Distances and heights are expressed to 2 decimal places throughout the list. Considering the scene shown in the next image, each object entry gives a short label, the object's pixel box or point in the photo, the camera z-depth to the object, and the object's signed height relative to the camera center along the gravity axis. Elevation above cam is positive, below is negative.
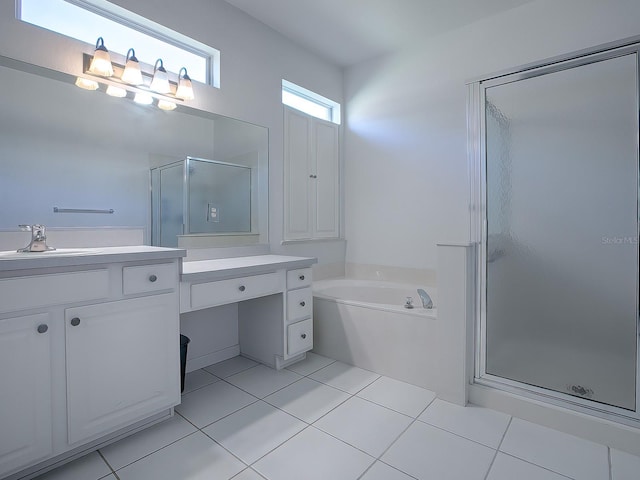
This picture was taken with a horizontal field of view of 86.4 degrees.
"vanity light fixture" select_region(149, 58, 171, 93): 2.00 +0.93
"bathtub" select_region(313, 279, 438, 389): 2.08 -0.67
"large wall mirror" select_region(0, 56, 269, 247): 1.62 +0.43
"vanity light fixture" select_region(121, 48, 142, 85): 1.86 +0.92
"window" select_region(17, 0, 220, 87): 1.71 +1.17
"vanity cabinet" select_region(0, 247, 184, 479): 1.23 -0.47
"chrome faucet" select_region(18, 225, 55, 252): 1.55 -0.01
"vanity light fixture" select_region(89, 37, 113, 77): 1.76 +0.91
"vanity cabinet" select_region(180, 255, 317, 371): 1.91 -0.42
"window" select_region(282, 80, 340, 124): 3.04 +1.29
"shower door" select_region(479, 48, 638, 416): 1.74 +0.03
